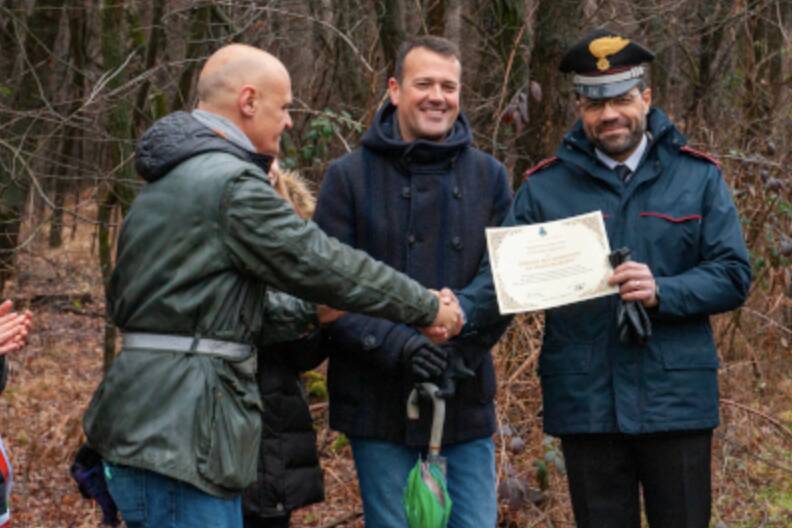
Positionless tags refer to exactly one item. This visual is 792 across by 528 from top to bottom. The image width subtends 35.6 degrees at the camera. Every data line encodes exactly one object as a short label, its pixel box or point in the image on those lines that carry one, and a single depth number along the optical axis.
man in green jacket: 3.53
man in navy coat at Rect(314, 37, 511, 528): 4.39
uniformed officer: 4.11
